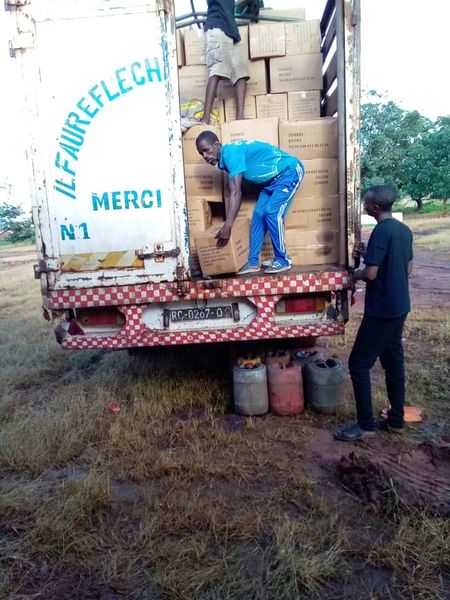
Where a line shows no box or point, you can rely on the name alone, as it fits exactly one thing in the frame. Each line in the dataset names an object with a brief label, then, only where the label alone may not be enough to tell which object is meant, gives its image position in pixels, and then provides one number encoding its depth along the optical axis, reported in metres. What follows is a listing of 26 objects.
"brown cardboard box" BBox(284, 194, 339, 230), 3.80
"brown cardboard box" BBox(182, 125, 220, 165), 3.84
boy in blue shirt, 3.58
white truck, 3.25
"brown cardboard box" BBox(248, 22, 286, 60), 4.19
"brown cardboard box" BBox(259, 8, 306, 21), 4.57
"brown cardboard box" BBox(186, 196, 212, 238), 3.81
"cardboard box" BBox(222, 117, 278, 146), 3.79
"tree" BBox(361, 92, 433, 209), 31.28
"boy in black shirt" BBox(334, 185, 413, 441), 3.12
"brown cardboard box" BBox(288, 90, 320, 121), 4.21
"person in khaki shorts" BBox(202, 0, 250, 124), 4.08
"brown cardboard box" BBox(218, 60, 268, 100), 4.32
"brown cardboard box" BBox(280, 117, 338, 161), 3.72
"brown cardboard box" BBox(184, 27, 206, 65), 4.46
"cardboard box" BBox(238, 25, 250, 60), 4.27
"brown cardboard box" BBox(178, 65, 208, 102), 4.48
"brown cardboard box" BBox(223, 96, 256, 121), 4.34
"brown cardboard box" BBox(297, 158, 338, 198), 3.77
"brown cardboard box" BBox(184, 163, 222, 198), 3.90
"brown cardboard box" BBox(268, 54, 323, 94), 4.22
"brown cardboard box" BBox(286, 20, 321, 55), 4.17
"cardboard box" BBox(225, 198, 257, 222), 3.85
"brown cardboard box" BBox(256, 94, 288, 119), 4.26
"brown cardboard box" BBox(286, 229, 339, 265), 3.80
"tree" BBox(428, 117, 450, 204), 30.30
